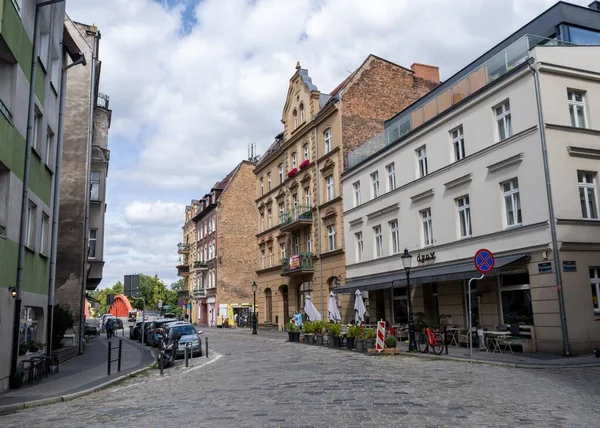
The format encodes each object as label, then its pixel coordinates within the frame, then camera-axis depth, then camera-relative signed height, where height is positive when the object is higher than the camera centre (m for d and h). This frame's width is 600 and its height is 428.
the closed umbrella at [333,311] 27.77 -0.23
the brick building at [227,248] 59.50 +7.01
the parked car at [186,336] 22.38 -1.08
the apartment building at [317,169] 34.84 +9.76
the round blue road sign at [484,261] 16.08 +1.21
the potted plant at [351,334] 22.17 -1.16
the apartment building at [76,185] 25.34 +6.05
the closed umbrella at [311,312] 28.80 -0.26
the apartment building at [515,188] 18.06 +4.43
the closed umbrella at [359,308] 25.91 -0.11
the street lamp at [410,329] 20.17 -0.92
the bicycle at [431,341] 19.22 -1.36
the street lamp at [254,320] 38.91 -0.80
